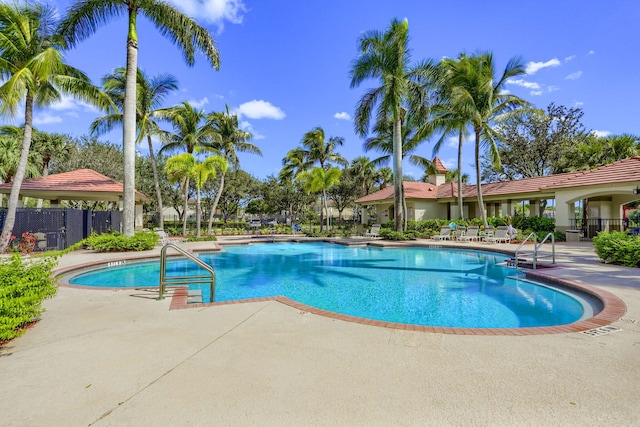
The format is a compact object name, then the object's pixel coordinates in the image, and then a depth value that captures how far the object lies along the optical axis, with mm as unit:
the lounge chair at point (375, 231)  23553
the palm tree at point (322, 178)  25828
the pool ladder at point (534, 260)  9719
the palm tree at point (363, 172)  38438
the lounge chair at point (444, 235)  20703
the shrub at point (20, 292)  3650
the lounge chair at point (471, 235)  19719
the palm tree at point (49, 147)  26422
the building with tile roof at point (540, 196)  17406
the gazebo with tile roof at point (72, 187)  17102
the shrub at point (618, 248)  9383
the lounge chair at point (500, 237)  18250
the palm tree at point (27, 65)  11508
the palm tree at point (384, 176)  39375
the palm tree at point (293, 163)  31219
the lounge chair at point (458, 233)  20197
